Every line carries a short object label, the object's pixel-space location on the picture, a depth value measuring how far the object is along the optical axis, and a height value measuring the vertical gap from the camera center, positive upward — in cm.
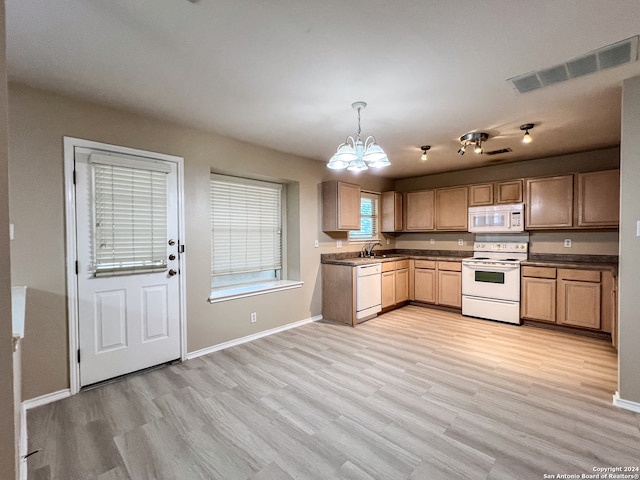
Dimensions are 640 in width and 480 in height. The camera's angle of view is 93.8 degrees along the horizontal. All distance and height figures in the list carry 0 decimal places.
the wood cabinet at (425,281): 527 -82
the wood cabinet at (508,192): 459 +67
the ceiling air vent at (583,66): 189 +117
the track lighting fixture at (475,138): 343 +113
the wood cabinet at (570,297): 371 -83
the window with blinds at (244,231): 385 +7
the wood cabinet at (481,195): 487 +66
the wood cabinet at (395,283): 494 -82
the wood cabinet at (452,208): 516 +47
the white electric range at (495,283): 436 -73
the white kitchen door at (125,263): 260 -25
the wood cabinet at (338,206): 459 +46
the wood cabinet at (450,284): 496 -83
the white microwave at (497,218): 457 +26
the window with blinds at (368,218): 558 +32
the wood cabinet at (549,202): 418 +46
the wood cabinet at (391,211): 587 +47
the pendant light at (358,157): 256 +68
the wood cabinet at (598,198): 383 +47
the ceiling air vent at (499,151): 412 +118
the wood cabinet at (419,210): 559 +48
